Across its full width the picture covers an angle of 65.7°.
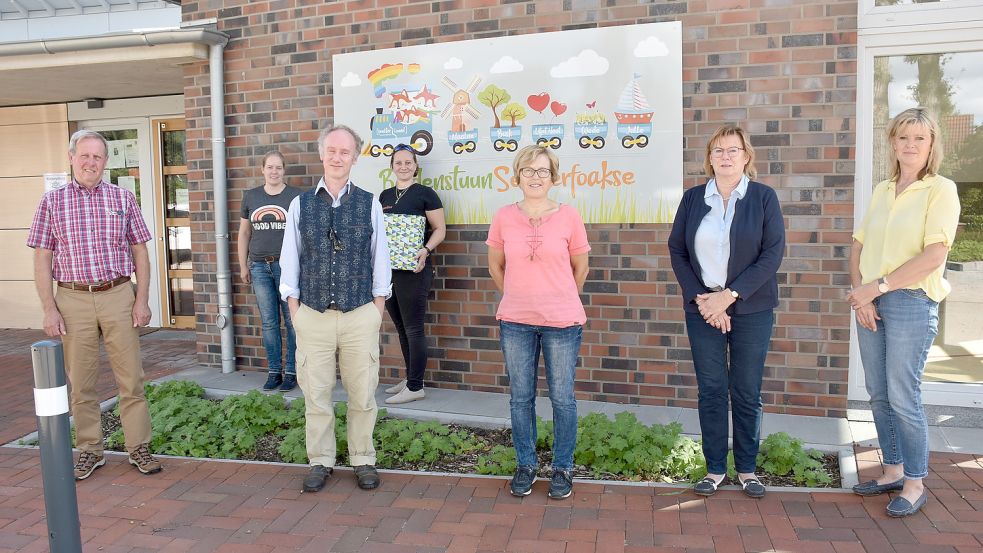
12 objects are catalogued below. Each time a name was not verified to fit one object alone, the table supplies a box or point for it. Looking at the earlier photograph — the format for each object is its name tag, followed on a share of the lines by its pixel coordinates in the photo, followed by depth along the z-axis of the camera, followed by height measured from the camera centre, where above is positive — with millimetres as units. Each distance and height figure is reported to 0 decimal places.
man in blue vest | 3922 -378
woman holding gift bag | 5262 -225
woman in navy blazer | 3643 -362
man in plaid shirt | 4188 -346
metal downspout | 6375 +87
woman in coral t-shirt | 3771 -432
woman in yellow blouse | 3436 -347
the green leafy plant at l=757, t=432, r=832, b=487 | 4008 -1371
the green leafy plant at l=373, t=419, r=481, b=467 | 4508 -1379
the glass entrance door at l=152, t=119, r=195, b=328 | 8633 -43
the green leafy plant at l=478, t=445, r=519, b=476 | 4262 -1403
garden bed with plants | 4152 -1373
